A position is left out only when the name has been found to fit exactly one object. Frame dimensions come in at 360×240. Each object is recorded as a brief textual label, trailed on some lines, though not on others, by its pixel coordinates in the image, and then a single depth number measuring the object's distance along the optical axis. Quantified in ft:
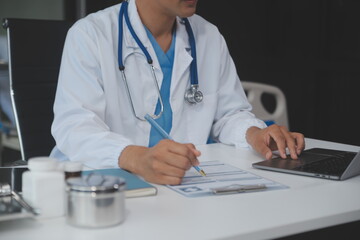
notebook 3.36
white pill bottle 2.89
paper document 3.53
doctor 4.68
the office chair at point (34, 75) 5.80
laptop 3.97
